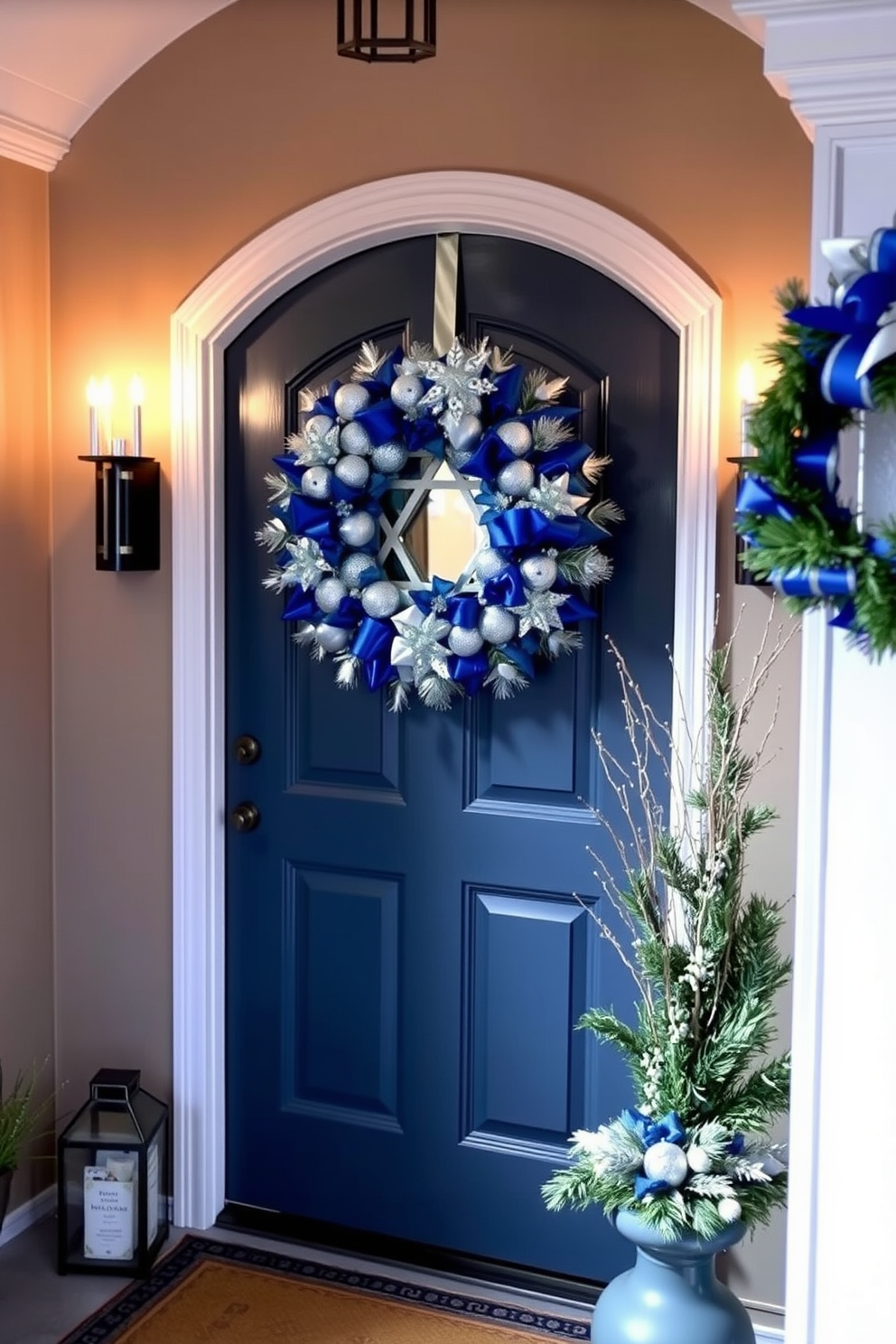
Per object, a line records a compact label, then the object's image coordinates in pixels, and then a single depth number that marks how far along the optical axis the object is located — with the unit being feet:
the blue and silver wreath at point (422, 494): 8.66
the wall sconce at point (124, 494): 9.74
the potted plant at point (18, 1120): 9.33
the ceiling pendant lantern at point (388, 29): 7.31
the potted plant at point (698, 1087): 7.21
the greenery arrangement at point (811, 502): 4.78
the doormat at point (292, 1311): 9.09
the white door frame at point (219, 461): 8.57
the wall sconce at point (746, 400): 8.31
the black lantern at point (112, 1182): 9.68
